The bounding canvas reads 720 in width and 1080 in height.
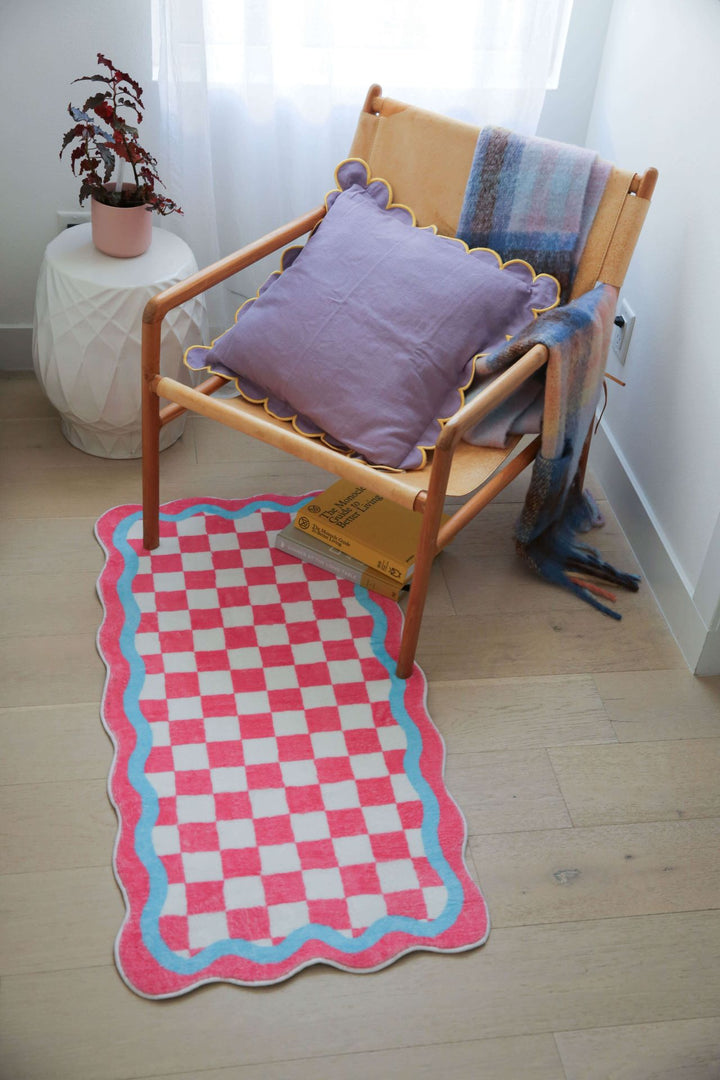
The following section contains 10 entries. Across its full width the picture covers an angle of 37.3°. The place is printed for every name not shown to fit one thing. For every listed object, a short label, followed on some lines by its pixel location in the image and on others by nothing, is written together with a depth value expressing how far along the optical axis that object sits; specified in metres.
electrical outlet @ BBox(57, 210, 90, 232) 2.27
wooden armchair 1.64
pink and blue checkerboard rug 1.43
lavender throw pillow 1.79
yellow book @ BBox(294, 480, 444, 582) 1.94
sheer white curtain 2.05
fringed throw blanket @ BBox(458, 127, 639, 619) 1.79
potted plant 1.90
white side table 1.99
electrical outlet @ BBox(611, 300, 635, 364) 2.17
